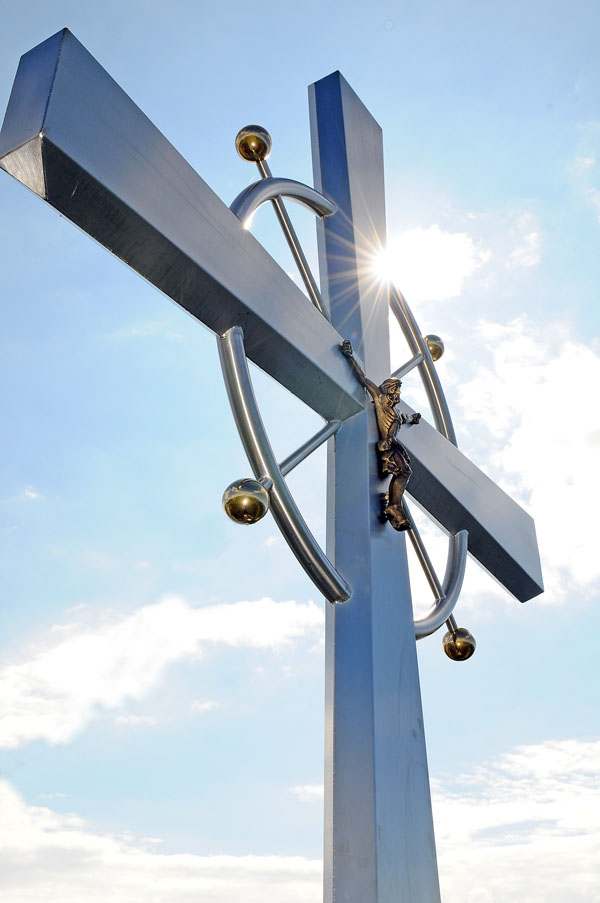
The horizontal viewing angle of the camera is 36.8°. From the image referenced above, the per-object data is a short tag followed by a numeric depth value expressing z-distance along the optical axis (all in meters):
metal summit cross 1.82
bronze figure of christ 2.36
